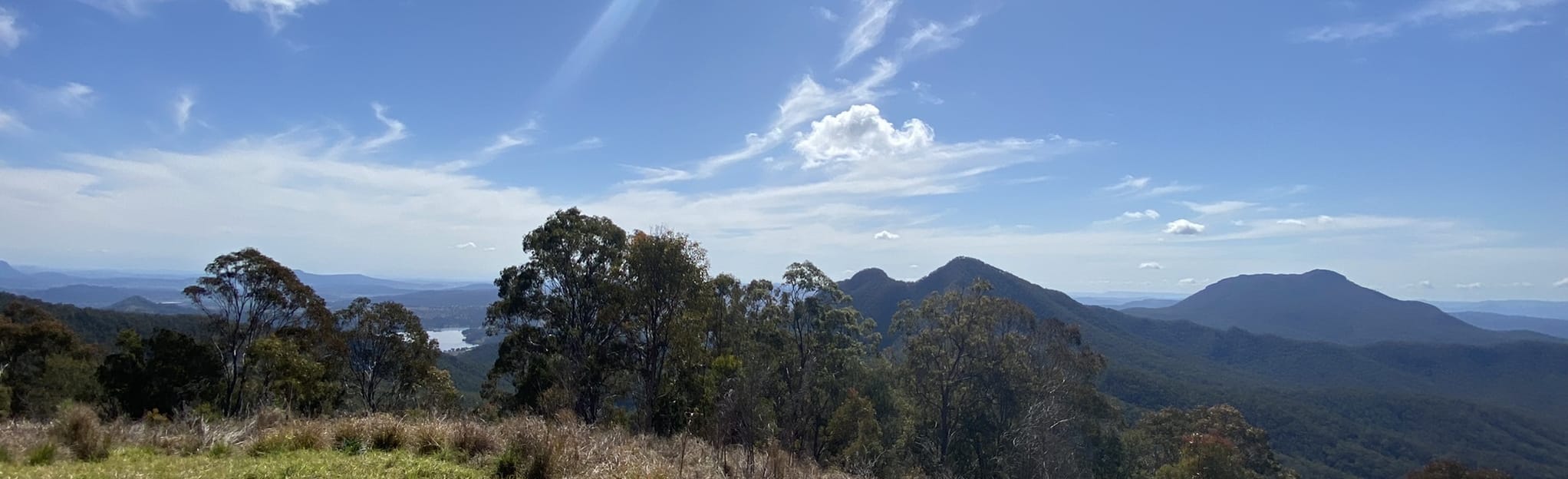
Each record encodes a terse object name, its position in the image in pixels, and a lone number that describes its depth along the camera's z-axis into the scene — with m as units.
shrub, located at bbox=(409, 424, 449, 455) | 6.97
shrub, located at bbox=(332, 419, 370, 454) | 6.90
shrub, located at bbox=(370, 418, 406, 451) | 7.06
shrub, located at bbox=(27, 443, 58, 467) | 5.71
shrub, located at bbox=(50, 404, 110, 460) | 6.12
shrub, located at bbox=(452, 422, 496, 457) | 6.96
